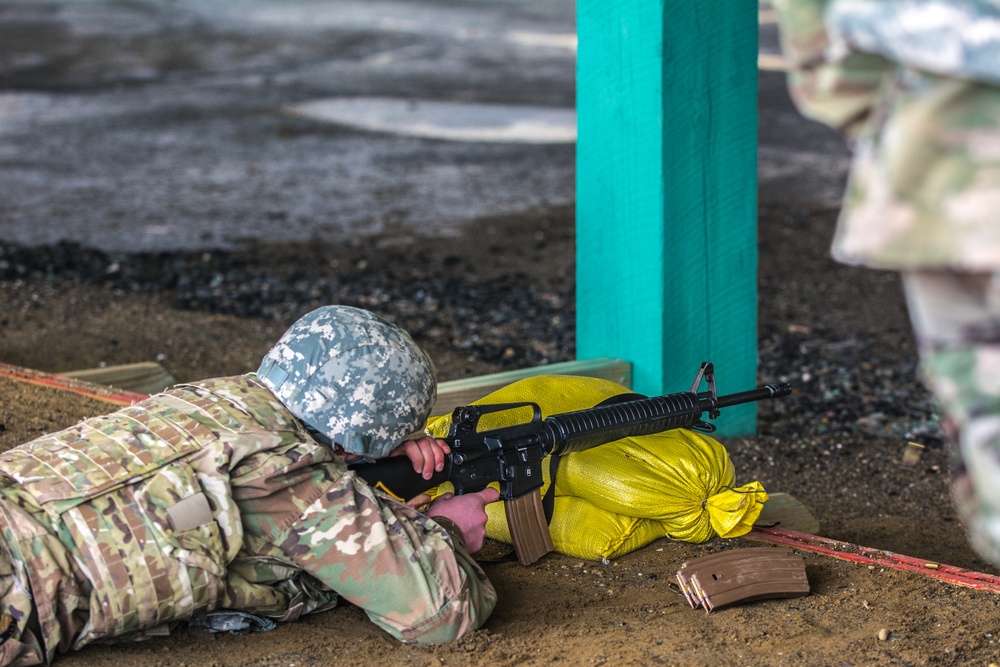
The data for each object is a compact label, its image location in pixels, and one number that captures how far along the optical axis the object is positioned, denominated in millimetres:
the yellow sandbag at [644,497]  6422
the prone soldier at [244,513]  4812
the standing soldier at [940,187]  3043
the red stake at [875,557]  5934
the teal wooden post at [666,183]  7809
